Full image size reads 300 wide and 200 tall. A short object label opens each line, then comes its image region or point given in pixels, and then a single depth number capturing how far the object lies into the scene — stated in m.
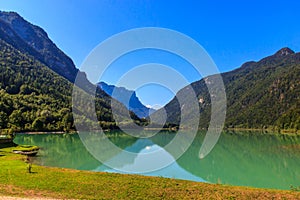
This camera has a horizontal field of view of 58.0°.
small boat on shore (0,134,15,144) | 47.72
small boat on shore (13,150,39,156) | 41.26
